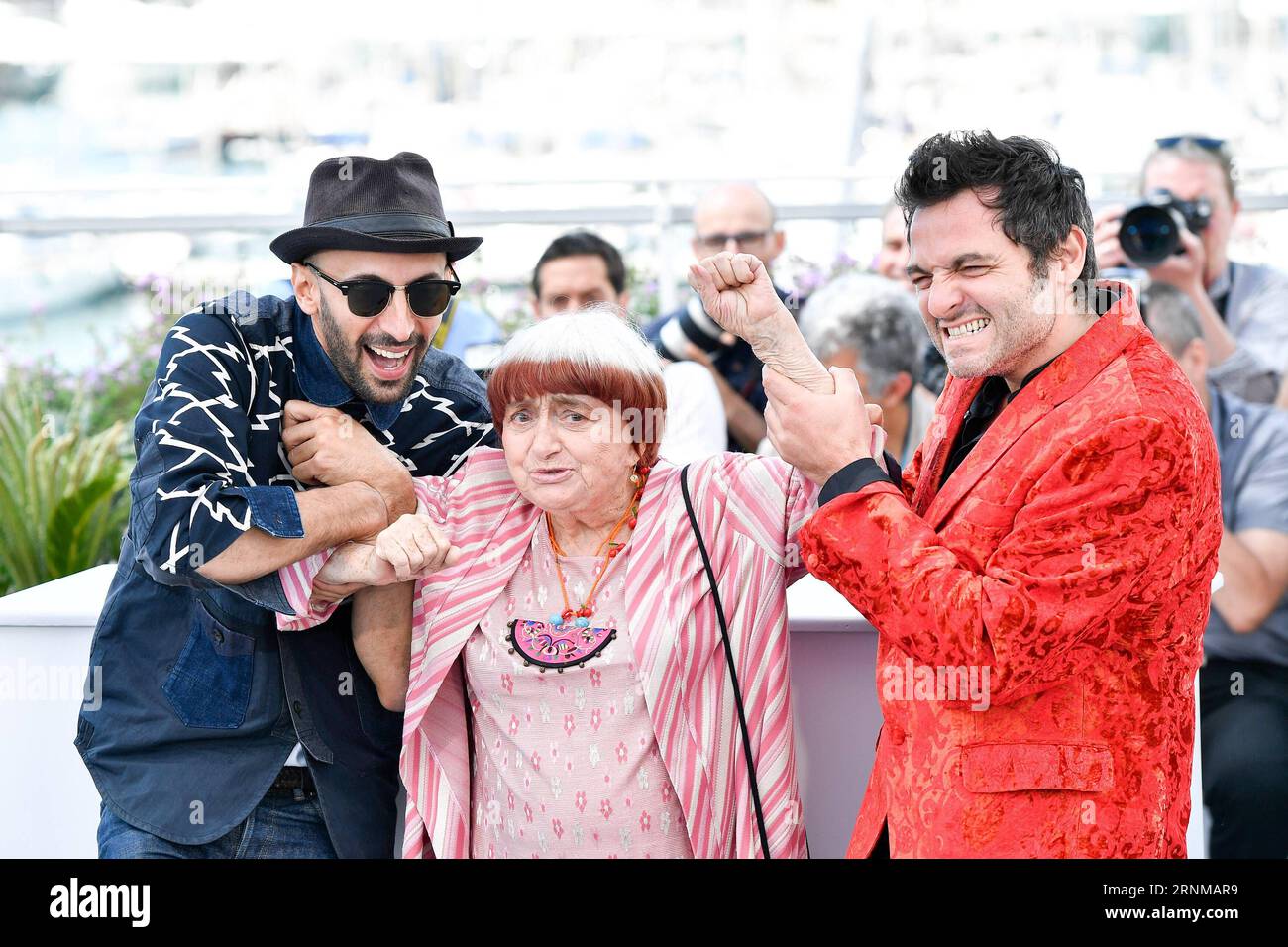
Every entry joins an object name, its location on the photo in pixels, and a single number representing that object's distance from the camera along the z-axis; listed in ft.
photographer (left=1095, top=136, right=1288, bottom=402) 11.68
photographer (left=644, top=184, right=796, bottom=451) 13.29
